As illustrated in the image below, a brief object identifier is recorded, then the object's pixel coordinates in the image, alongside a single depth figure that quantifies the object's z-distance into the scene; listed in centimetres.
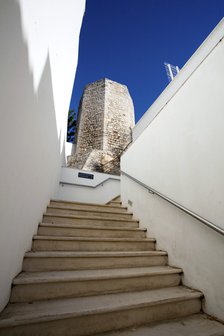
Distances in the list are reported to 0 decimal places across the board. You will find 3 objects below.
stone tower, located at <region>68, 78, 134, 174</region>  760
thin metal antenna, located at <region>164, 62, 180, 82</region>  991
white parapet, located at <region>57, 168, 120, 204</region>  432
